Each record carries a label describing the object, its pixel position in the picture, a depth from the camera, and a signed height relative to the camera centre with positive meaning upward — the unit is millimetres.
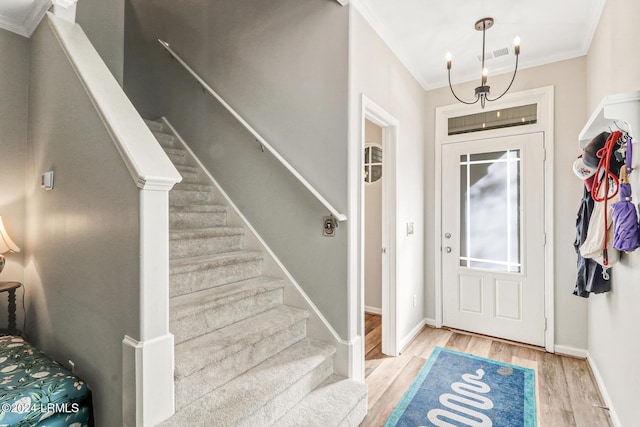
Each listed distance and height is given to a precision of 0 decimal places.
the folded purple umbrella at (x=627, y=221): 1550 -36
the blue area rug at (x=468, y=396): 2045 -1278
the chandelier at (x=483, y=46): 2352 +1236
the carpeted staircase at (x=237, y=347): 1622 -762
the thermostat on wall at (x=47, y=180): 2025 +218
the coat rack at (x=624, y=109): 1439 +470
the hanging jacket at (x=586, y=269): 2217 -391
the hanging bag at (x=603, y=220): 1806 -36
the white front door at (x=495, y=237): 3092 -229
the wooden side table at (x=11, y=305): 2252 -632
